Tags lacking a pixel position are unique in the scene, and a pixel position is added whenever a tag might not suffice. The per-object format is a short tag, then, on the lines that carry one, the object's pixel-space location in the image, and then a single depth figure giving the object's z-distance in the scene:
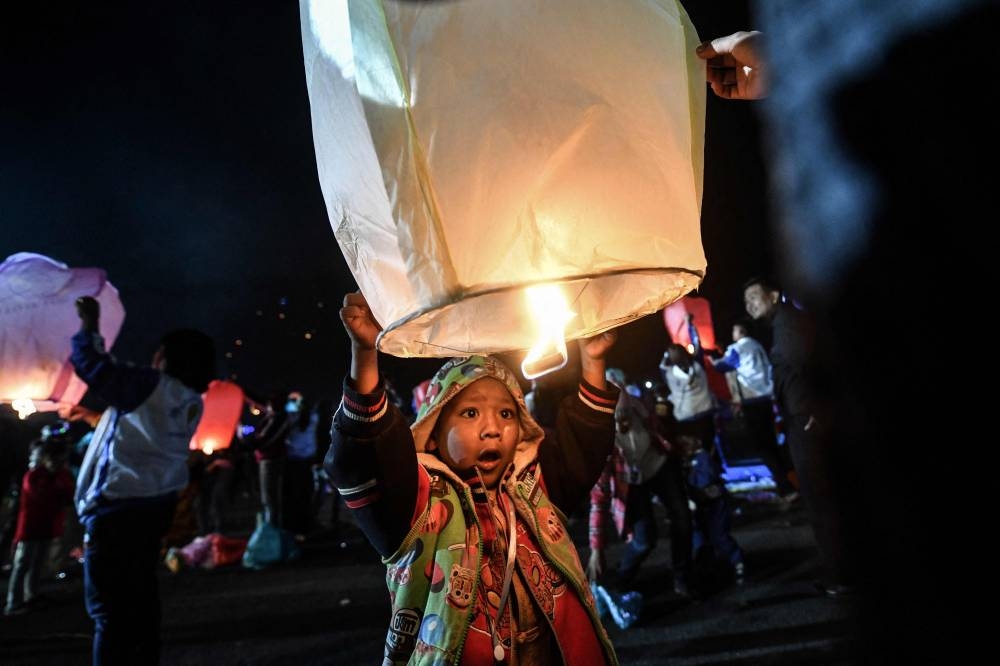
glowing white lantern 0.97
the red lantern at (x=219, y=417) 7.25
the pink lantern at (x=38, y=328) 3.14
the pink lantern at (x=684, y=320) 9.24
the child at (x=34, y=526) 5.93
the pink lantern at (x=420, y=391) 6.29
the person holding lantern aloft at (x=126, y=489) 3.03
